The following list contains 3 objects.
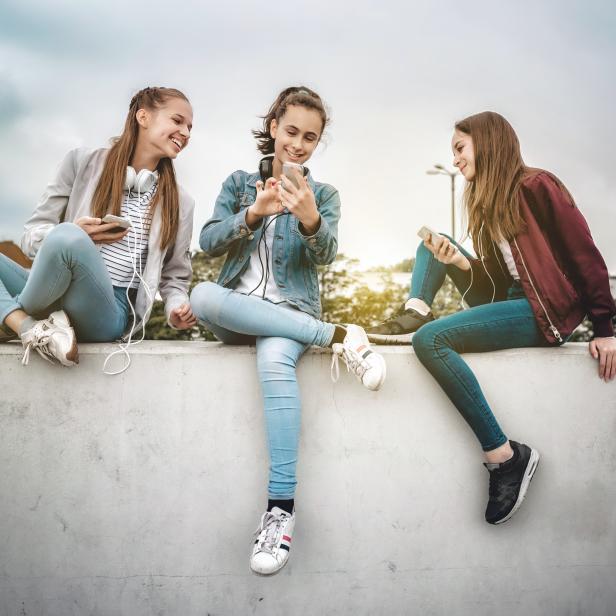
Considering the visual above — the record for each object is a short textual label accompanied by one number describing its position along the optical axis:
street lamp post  9.57
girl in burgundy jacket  2.16
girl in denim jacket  1.98
